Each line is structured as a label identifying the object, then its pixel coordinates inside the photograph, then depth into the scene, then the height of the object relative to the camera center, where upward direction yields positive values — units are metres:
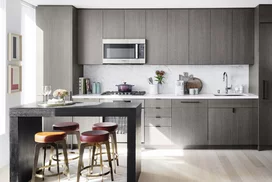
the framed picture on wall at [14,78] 4.75 +0.13
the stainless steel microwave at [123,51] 5.77 +0.64
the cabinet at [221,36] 5.70 +0.90
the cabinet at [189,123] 5.50 -0.62
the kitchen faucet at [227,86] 5.96 +0.00
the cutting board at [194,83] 6.08 +0.07
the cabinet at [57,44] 5.62 +0.74
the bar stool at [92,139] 3.60 -0.59
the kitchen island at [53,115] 3.56 -0.45
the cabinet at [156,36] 5.77 +0.91
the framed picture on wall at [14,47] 4.73 +0.60
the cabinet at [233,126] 5.46 -0.67
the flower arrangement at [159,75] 6.06 +0.22
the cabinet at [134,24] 5.77 +1.12
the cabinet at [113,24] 5.79 +1.12
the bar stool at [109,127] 4.15 -0.53
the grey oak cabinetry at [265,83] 5.43 +0.06
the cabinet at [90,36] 5.83 +0.92
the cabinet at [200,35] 5.72 +0.92
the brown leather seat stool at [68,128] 4.13 -0.53
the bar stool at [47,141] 3.60 -0.61
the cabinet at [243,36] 5.67 +0.89
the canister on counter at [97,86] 6.11 +0.00
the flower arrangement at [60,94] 3.85 -0.09
